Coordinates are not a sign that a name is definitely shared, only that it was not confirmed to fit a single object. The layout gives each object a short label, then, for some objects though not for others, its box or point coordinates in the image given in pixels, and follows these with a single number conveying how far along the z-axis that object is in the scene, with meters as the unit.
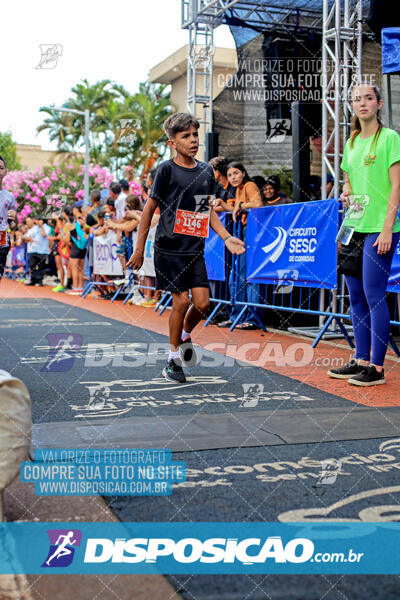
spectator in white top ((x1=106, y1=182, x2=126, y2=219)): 13.34
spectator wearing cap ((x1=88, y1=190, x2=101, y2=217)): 15.34
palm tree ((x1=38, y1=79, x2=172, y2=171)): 40.38
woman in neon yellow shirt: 4.91
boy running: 5.25
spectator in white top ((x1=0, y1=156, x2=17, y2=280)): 7.56
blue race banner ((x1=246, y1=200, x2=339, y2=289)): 7.04
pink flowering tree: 35.25
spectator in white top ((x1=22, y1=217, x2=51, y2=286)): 19.61
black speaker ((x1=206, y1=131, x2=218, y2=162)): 13.50
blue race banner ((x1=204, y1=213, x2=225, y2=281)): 9.33
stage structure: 13.40
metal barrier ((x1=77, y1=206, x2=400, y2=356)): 7.88
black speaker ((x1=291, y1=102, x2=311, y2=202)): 9.71
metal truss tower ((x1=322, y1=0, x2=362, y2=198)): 9.08
